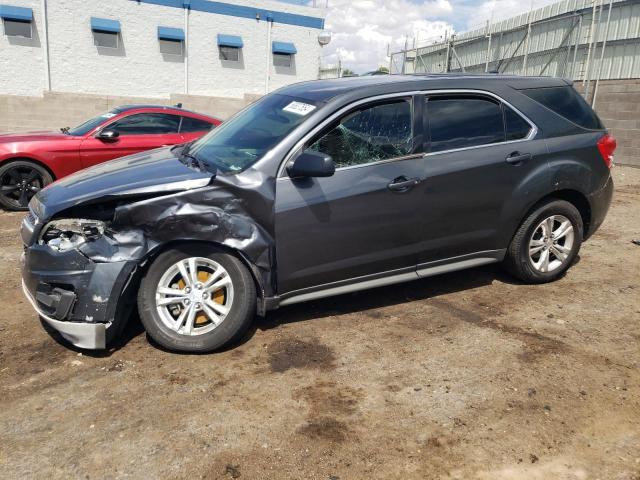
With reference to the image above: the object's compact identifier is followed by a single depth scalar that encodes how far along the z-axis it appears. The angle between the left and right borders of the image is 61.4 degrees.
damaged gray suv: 3.44
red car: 7.64
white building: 19.48
